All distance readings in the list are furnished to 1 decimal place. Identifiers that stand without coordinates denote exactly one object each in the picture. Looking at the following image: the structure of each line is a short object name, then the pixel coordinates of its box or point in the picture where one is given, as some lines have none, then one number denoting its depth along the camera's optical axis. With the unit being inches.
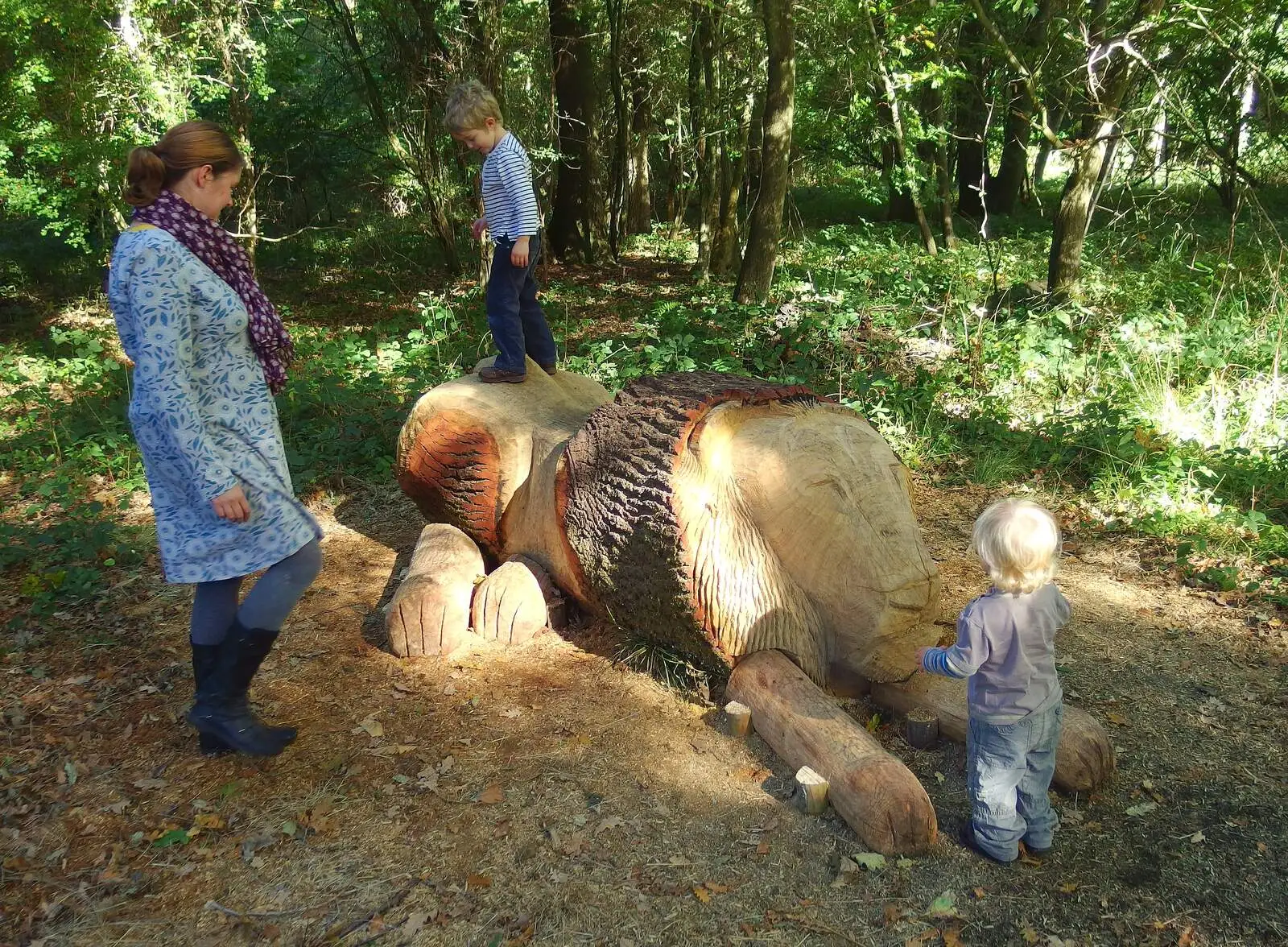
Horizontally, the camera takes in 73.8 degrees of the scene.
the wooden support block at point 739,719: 111.3
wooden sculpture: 102.6
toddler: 86.2
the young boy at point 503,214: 158.4
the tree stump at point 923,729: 108.3
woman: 89.4
